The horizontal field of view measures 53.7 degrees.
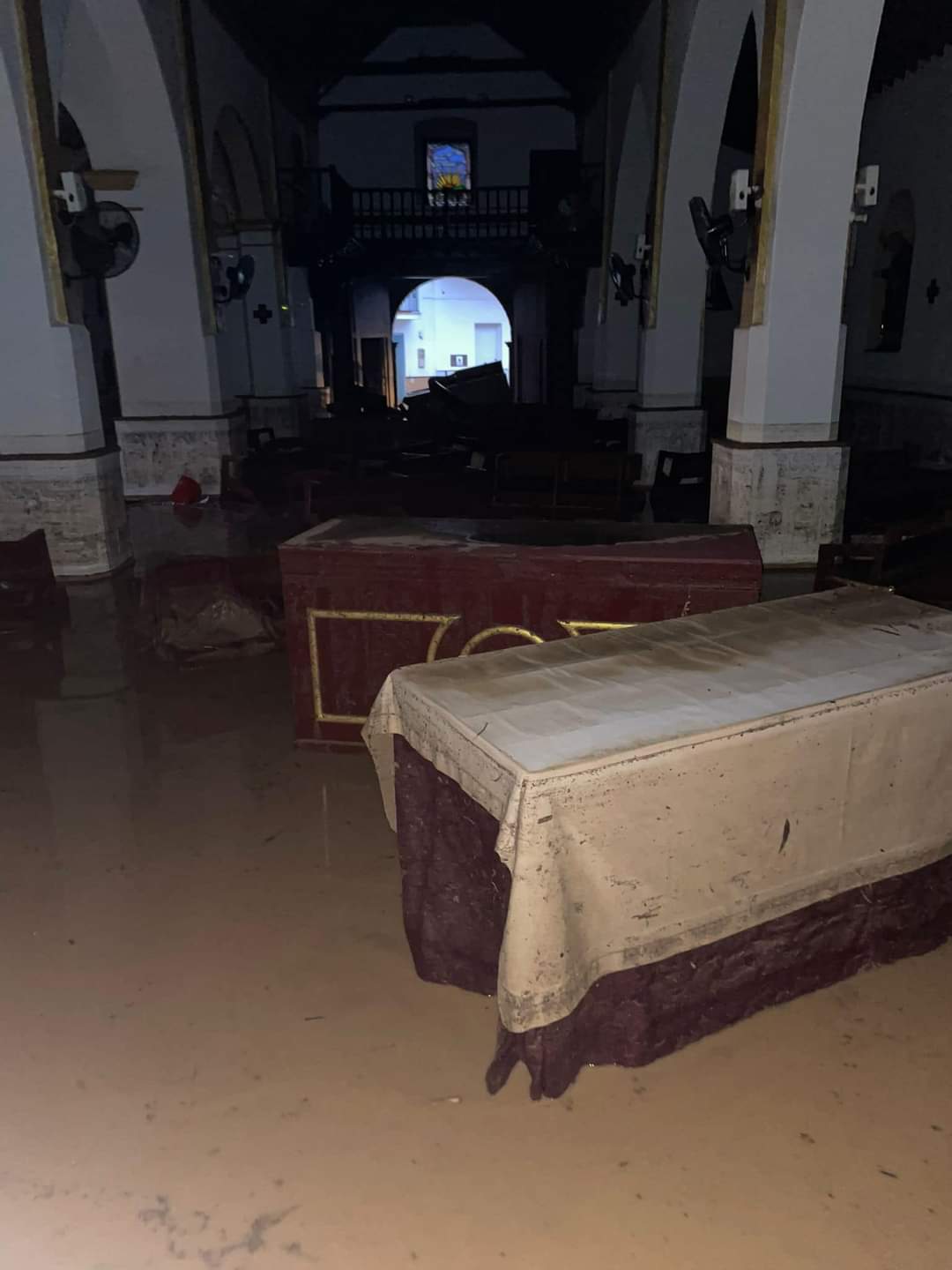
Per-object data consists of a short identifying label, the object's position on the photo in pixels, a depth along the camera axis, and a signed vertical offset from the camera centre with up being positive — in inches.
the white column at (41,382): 251.6 -3.7
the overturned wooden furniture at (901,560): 200.2 -44.7
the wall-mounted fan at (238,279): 442.0 +40.1
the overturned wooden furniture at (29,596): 230.8 -56.0
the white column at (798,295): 233.0 +16.4
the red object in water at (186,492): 396.2 -51.3
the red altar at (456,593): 146.0 -35.5
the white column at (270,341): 563.2 +13.7
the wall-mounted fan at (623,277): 428.8 +36.4
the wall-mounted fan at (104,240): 284.7 +37.8
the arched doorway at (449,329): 1087.0 +37.6
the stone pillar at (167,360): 383.9 +2.7
